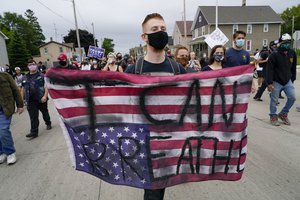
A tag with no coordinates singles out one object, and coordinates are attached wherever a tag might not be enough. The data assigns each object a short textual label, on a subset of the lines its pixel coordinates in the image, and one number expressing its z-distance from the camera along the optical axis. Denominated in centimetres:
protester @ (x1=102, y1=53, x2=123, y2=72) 648
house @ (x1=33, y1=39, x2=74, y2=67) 6906
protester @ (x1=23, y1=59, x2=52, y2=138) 568
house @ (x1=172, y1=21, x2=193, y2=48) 5603
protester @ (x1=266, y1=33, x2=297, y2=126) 529
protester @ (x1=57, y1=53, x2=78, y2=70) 507
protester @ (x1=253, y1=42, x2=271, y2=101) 852
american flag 212
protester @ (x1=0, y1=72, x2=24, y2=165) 418
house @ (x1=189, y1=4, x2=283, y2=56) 4112
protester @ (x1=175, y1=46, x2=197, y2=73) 426
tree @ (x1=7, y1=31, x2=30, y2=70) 4838
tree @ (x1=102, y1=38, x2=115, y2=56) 10506
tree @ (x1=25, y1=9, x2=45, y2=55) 7588
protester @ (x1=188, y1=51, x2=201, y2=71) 763
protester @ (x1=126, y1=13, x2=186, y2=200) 221
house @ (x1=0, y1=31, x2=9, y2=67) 3773
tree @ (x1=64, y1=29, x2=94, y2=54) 8112
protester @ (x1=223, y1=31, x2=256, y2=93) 466
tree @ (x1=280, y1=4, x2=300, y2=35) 7262
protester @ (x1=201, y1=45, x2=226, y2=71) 411
